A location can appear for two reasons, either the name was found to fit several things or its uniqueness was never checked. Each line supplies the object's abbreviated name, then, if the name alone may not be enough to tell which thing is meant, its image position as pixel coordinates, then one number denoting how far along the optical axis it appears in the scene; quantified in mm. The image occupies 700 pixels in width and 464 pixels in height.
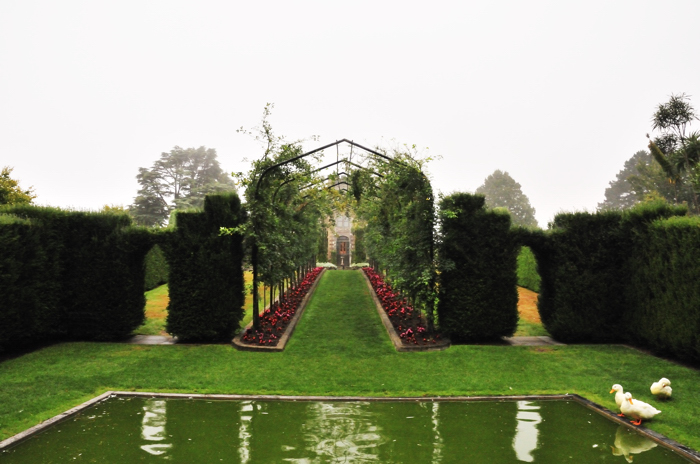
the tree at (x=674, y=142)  22328
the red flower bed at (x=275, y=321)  10266
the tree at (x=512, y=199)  55981
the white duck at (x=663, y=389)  6461
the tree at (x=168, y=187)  39156
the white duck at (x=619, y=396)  5802
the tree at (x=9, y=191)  22922
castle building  39803
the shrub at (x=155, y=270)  19281
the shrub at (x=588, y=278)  10219
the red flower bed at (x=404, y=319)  10227
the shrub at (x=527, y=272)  19750
